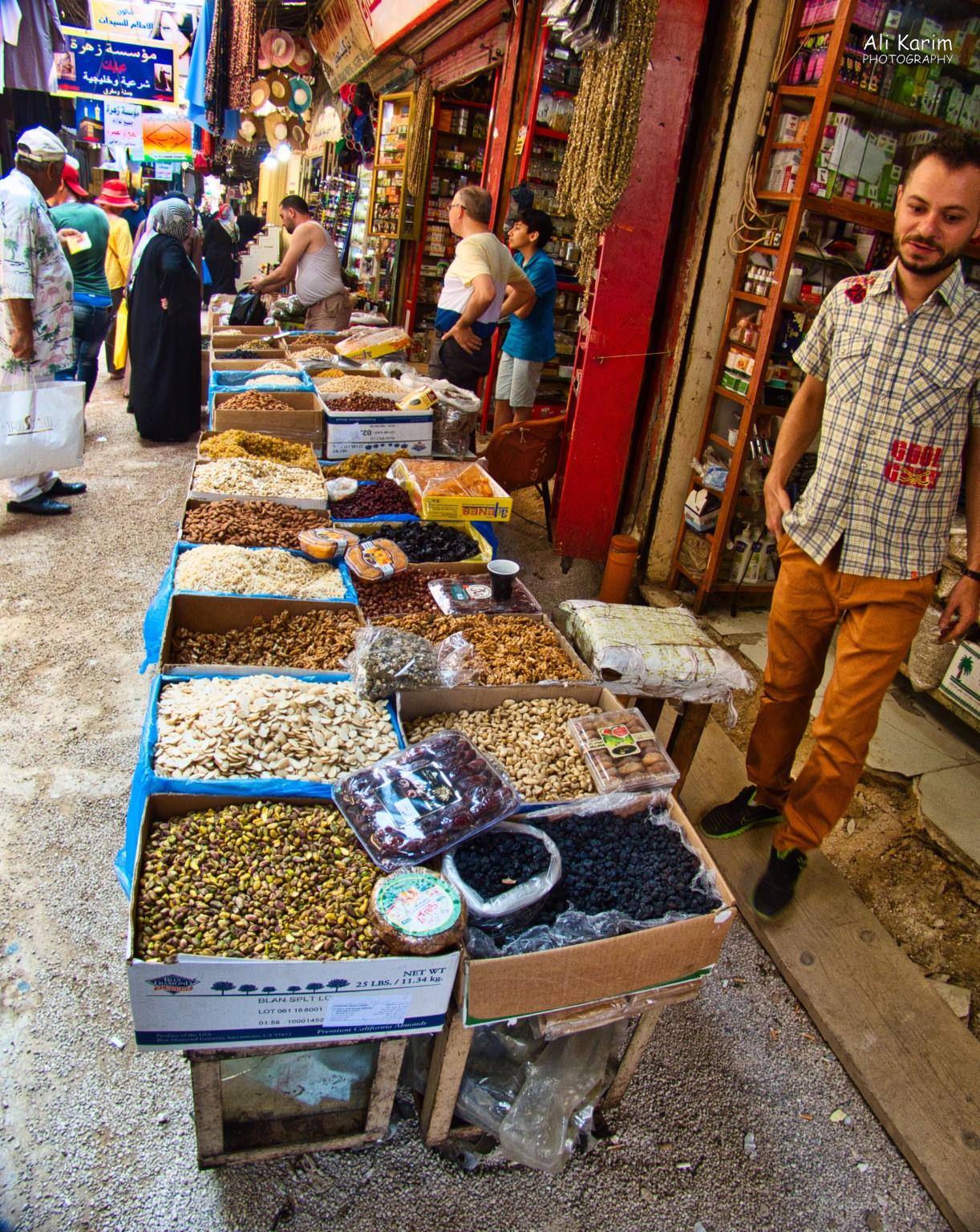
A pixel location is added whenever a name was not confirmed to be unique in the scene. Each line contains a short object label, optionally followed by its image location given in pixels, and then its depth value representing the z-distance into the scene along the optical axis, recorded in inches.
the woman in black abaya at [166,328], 241.1
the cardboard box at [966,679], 139.4
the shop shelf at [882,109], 138.1
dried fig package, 83.0
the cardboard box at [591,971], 61.4
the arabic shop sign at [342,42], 332.2
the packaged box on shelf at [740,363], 158.4
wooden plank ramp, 76.6
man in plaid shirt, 82.2
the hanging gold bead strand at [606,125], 147.9
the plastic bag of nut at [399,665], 88.4
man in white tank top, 247.9
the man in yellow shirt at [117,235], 279.3
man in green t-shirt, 226.4
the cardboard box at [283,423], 165.2
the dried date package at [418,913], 59.6
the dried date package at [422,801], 68.6
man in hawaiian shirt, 163.8
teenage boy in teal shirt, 210.7
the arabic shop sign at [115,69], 335.9
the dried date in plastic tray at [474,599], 115.5
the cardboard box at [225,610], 99.1
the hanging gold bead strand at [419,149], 308.0
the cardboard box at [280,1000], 56.1
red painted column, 153.6
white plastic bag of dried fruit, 101.4
